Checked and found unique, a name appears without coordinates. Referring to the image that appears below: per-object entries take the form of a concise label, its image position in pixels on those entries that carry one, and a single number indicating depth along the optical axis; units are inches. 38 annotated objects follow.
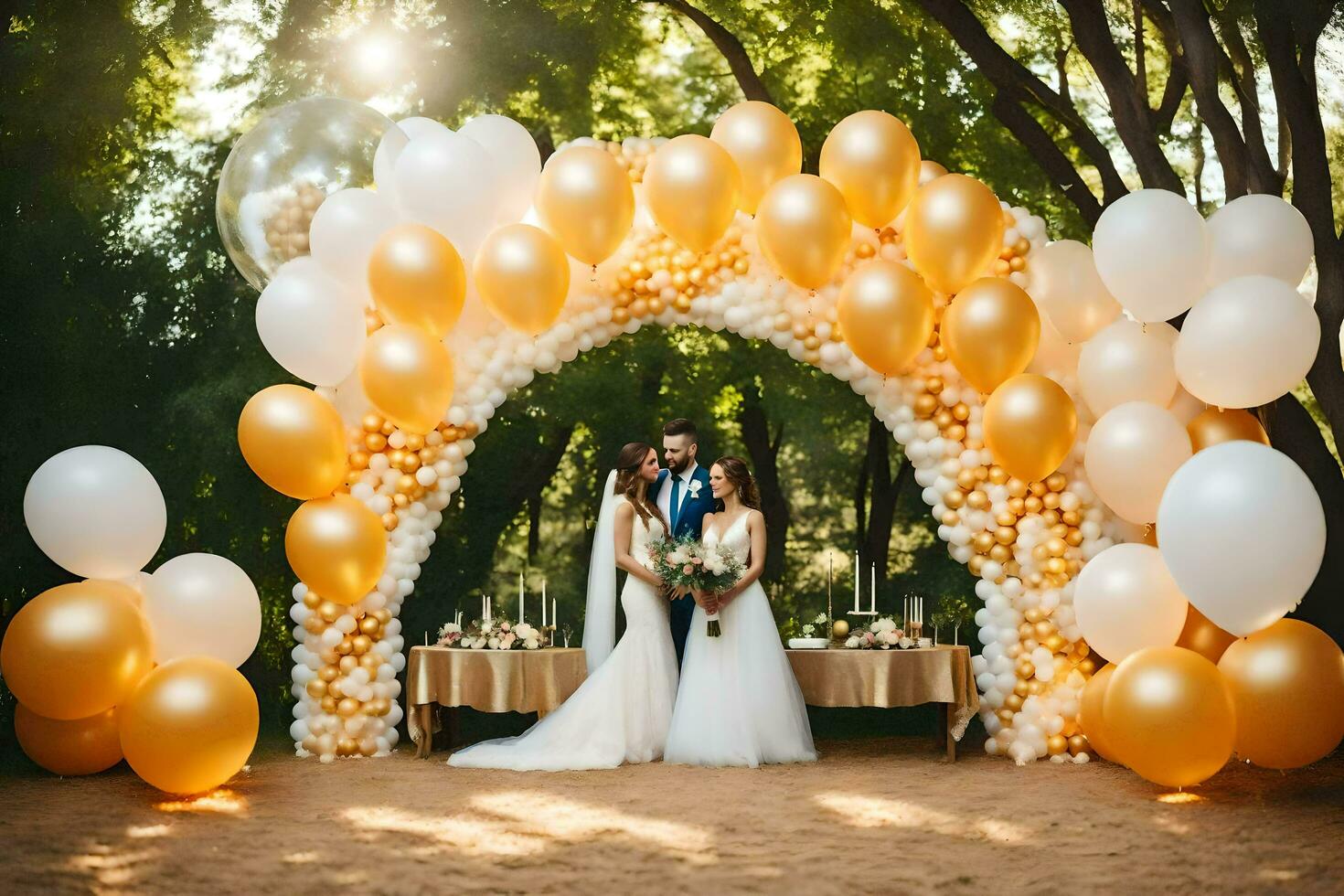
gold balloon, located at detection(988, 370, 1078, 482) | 273.9
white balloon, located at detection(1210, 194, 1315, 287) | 266.5
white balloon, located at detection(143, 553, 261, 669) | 256.4
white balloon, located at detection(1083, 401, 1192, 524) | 267.7
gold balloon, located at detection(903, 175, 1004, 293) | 278.7
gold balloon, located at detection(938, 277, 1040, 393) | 275.1
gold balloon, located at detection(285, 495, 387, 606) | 283.9
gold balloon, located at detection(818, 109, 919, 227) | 282.8
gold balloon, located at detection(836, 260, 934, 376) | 279.0
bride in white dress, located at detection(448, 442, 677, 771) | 281.1
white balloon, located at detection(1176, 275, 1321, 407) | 252.1
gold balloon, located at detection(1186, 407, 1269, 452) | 279.1
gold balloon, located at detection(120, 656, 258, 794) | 231.1
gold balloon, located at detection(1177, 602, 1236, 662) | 265.6
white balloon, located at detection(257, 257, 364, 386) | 282.2
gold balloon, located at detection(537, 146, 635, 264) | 284.2
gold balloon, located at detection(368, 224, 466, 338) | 280.7
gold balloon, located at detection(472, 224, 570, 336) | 281.6
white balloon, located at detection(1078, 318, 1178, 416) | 278.2
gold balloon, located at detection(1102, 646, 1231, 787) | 228.4
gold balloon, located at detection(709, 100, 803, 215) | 292.8
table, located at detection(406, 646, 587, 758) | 292.8
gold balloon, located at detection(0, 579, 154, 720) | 243.3
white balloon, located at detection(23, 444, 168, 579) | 250.7
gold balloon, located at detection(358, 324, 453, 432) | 281.7
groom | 307.0
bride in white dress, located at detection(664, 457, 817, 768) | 281.0
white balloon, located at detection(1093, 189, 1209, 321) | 263.7
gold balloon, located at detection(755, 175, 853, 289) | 279.1
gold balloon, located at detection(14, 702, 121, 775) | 264.5
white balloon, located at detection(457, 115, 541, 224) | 294.5
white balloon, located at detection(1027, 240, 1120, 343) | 290.0
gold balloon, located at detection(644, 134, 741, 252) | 282.2
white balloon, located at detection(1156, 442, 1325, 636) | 218.4
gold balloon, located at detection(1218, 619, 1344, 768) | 230.1
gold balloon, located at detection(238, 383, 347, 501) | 280.7
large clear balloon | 285.0
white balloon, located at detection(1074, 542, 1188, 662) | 252.2
